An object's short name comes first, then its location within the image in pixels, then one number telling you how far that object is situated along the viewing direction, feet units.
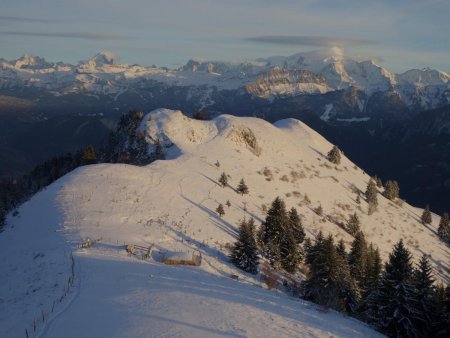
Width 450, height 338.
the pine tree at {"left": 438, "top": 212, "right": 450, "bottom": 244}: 329.72
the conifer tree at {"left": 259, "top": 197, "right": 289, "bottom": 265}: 187.93
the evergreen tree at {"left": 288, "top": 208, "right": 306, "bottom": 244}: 211.20
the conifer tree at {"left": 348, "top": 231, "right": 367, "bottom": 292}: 174.60
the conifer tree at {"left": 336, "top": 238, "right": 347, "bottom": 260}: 186.25
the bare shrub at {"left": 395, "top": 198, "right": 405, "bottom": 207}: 355.17
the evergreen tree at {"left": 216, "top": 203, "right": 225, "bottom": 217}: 202.69
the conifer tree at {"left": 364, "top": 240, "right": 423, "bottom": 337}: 106.32
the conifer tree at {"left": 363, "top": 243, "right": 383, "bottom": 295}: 141.24
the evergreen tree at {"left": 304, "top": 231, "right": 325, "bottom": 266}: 161.46
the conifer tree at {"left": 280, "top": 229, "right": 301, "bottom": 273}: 173.68
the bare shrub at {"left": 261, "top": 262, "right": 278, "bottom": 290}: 139.64
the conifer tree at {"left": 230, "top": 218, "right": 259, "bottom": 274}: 144.07
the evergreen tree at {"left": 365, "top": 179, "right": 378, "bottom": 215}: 314.26
